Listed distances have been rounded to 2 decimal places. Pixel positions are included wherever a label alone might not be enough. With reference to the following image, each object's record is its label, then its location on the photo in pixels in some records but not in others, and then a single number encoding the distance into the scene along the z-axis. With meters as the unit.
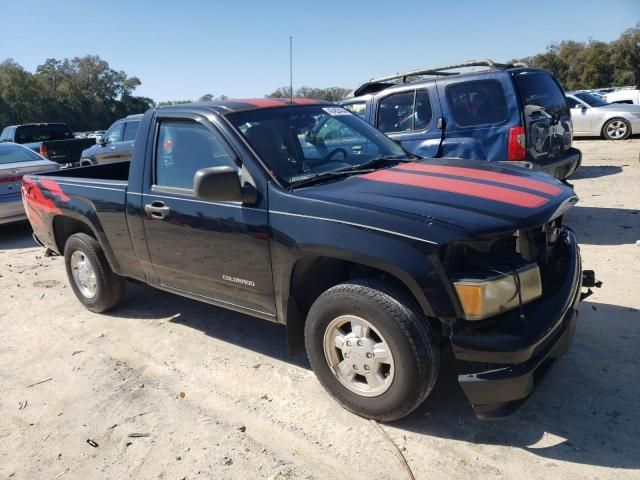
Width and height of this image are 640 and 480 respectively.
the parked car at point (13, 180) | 8.41
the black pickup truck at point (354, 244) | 2.59
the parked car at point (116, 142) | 12.70
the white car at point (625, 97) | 18.22
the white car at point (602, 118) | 14.70
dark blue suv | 6.08
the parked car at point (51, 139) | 14.66
